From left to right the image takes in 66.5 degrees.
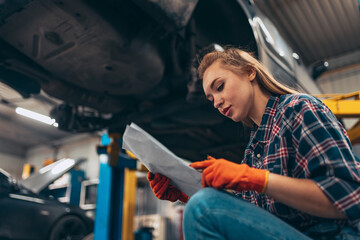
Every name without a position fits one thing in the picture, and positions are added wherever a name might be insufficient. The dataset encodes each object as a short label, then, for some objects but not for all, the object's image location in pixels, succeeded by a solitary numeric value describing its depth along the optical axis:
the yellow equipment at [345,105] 1.64
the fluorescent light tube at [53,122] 2.19
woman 0.55
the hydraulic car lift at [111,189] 2.40
